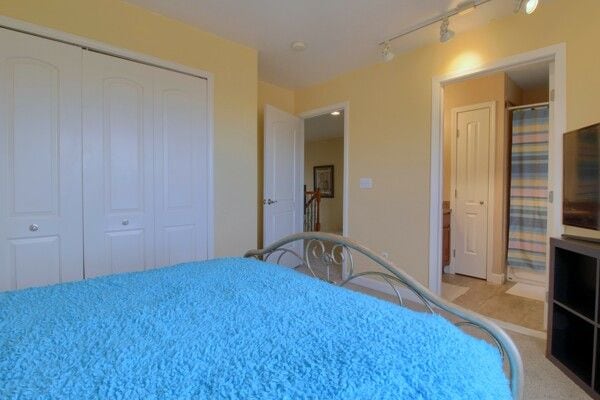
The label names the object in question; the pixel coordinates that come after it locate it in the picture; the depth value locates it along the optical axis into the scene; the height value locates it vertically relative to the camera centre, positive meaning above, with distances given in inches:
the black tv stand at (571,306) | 67.5 -26.4
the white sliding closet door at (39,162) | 69.8 +7.1
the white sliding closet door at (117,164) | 80.4 +7.5
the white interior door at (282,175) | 135.6 +7.9
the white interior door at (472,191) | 134.7 +0.5
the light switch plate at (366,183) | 125.0 +3.7
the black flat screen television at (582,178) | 66.6 +3.5
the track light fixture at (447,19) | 81.7 +51.3
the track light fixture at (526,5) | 67.3 +45.8
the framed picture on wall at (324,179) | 295.7 +12.8
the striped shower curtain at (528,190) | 123.9 +1.0
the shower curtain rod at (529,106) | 122.3 +36.2
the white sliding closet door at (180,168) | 92.5 +7.6
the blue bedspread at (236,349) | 22.3 -14.2
